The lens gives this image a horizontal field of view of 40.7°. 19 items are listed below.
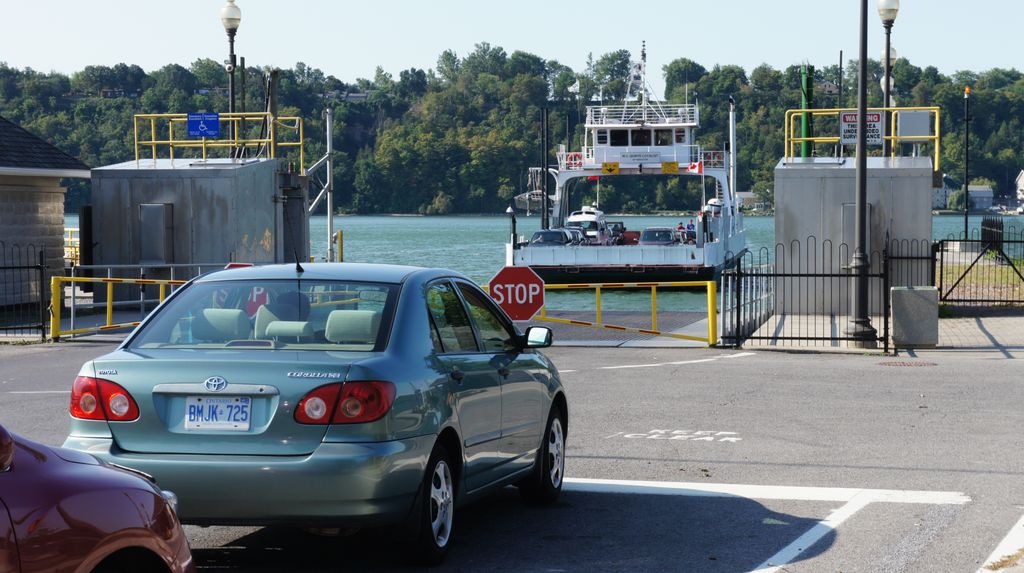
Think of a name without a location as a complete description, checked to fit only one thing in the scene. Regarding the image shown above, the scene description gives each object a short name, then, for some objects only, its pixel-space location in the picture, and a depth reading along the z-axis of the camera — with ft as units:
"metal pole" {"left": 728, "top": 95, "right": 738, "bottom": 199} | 223.10
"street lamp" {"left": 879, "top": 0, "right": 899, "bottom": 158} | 85.35
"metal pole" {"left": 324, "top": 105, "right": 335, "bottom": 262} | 112.10
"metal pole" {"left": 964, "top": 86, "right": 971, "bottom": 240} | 162.55
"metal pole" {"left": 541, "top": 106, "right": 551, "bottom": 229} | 229.66
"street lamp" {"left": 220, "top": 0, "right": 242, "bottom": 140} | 87.25
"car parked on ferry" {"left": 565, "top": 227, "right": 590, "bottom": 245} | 177.06
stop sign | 64.18
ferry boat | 163.22
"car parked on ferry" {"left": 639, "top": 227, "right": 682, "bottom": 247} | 174.32
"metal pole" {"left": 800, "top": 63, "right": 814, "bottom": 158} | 108.27
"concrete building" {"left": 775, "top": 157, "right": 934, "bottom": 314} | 85.92
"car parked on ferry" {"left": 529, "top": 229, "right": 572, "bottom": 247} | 170.50
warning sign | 85.66
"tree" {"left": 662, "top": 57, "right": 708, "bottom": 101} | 620.08
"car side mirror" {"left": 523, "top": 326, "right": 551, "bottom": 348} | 27.68
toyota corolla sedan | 21.13
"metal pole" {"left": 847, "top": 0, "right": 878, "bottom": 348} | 66.08
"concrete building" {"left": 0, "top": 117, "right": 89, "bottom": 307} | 89.86
